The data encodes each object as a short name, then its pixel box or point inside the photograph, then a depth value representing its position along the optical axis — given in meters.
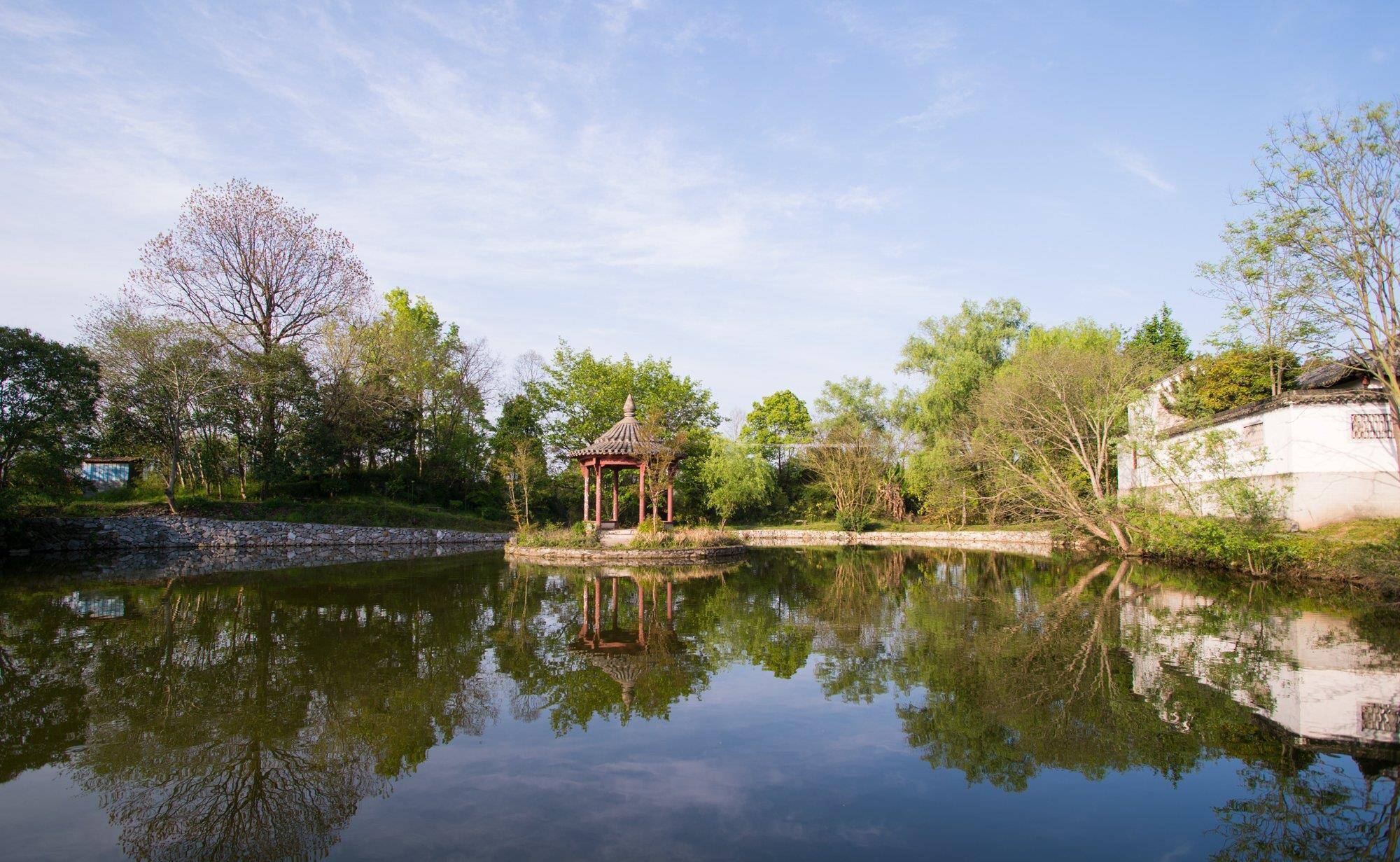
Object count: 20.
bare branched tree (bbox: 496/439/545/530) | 23.42
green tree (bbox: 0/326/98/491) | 19.97
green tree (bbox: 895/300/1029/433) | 29.66
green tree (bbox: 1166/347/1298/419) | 18.44
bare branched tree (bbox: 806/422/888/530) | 29.17
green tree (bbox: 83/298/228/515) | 23.19
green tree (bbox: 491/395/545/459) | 34.09
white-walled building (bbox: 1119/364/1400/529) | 14.86
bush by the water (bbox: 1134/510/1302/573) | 14.26
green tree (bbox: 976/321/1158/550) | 20.48
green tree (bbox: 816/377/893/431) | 33.12
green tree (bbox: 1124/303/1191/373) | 31.41
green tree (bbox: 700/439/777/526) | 28.36
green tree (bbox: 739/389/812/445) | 37.31
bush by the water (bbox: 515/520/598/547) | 21.28
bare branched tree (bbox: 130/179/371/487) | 25.69
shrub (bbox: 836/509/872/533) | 28.00
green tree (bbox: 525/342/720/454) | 33.69
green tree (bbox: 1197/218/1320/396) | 13.87
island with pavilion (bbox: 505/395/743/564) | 20.30
